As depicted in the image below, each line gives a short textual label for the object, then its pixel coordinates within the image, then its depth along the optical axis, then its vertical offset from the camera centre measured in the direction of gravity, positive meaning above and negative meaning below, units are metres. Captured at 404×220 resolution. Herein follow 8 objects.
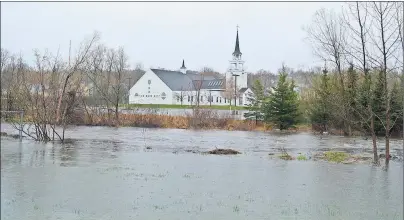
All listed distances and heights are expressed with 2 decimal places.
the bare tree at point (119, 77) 36.41 +4.04
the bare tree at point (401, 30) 13.28 +2.75
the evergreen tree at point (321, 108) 31.28 +1.03
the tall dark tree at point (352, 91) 19.38 +1.56
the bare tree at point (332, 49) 24.66 +4.02
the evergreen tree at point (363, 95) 15.84 +1.30
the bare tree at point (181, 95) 72.24 +4.28
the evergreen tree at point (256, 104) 35.99 +1.44
